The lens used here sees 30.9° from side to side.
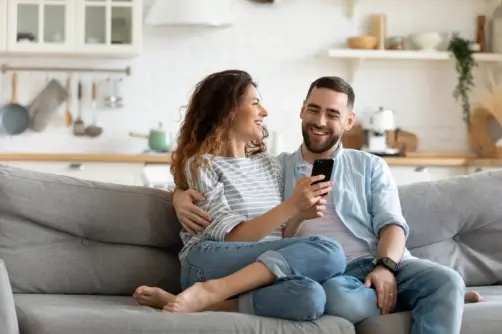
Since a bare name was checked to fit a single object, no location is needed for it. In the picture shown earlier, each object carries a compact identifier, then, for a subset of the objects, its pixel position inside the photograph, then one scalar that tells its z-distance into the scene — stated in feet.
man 8.42
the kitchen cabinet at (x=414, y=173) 18.34
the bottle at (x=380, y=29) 19.79
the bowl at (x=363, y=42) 19.52
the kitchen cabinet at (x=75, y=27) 18.49
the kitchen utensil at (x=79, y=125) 19.36
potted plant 19.67
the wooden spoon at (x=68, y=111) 19.38
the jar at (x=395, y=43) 19.75
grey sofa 8.45
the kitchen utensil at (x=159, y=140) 18.47
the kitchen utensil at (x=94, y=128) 19.36
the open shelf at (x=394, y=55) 19.42
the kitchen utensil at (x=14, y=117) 19.25
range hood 18.49
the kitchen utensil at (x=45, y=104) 19.39
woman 8.31
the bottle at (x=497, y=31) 20.15
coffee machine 18.89
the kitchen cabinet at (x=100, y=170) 17.75
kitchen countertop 17.75
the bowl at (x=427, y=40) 19.70
